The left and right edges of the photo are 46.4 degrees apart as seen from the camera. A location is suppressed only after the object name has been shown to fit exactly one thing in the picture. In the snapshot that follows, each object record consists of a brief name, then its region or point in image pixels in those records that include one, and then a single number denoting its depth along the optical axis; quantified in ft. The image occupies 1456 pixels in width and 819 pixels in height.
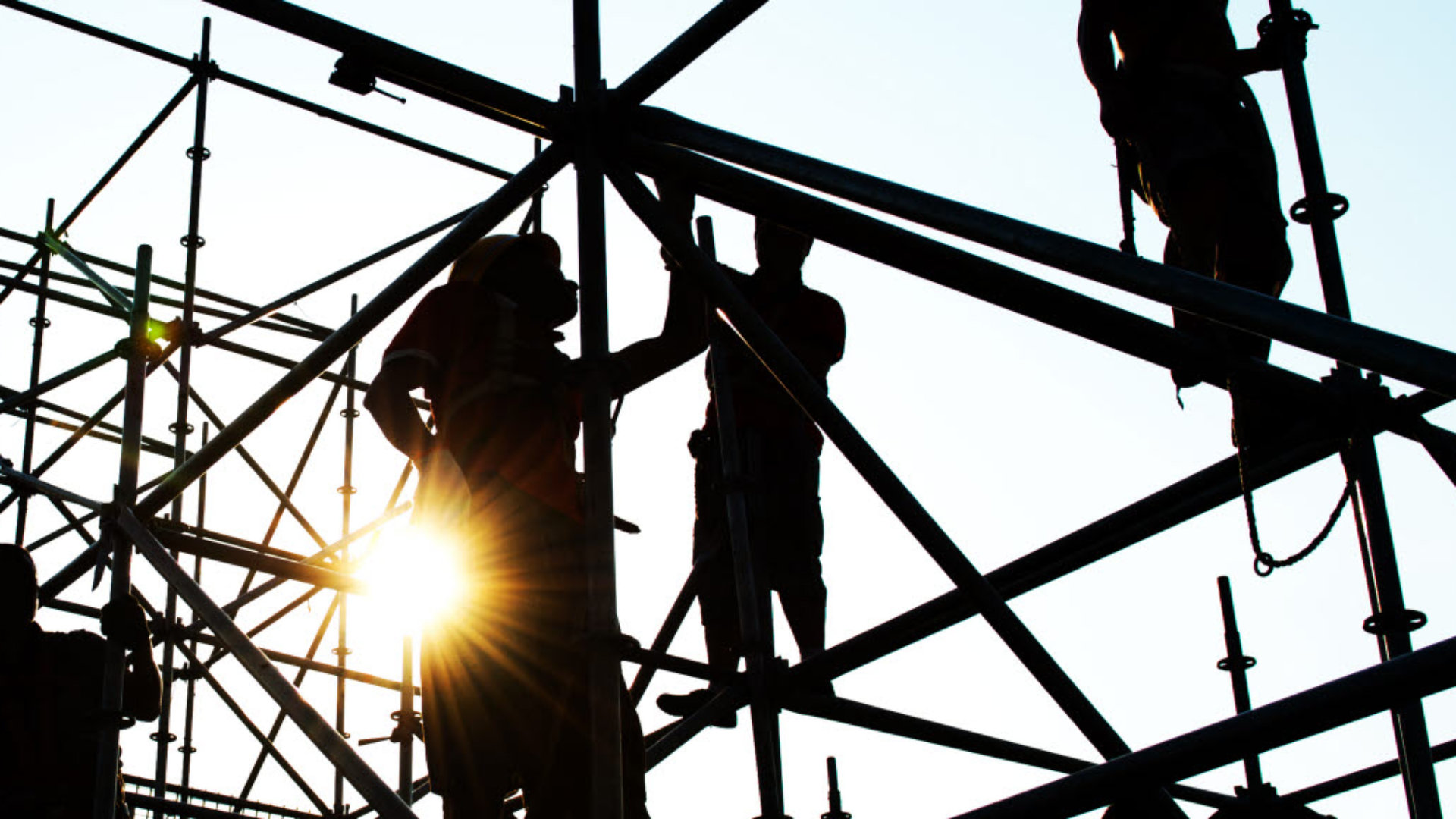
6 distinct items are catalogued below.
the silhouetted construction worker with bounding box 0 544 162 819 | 15.46
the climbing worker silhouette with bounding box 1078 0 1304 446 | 13.67
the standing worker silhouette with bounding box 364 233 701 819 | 12.67
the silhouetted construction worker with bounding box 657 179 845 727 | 18.61
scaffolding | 8.04
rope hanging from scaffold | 11.97
